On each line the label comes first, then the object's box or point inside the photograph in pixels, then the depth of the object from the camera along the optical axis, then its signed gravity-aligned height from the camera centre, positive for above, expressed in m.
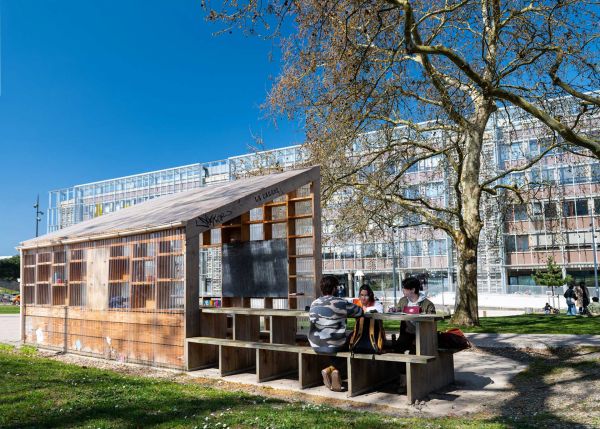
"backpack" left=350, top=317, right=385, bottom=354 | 7.91 -0.93
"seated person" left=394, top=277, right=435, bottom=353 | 8.44 -0.55
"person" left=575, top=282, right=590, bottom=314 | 25.14 -1.39
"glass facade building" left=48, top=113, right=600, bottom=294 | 43.19 +1.57
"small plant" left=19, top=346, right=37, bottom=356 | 13.09 -1.65
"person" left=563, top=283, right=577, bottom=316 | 26.18 -1.48
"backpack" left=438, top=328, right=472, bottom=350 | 8.56 -1.08
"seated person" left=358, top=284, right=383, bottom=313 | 9.69 -0.48
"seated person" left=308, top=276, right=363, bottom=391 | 8.06 -0.71
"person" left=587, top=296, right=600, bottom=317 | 22.98 -1.80
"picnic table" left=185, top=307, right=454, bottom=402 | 7.80 -1.31
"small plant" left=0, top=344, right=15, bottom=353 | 13.63 -1.65
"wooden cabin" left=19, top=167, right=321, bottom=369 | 10.27 +0.18
